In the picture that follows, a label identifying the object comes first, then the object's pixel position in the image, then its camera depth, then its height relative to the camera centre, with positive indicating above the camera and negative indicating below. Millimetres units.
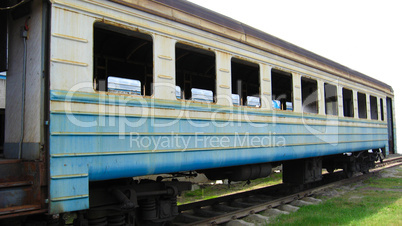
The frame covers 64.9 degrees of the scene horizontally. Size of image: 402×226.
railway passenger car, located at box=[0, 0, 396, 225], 3279 +301
